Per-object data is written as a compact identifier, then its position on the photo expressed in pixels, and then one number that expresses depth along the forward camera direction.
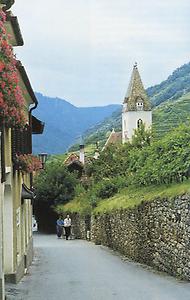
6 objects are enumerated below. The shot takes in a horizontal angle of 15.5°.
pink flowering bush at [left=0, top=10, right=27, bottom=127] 11.55
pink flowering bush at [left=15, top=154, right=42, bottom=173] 17.78
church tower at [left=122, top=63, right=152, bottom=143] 133.12
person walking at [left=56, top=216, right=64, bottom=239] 44.72
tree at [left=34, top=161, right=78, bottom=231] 56.69
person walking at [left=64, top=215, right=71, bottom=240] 41.66
